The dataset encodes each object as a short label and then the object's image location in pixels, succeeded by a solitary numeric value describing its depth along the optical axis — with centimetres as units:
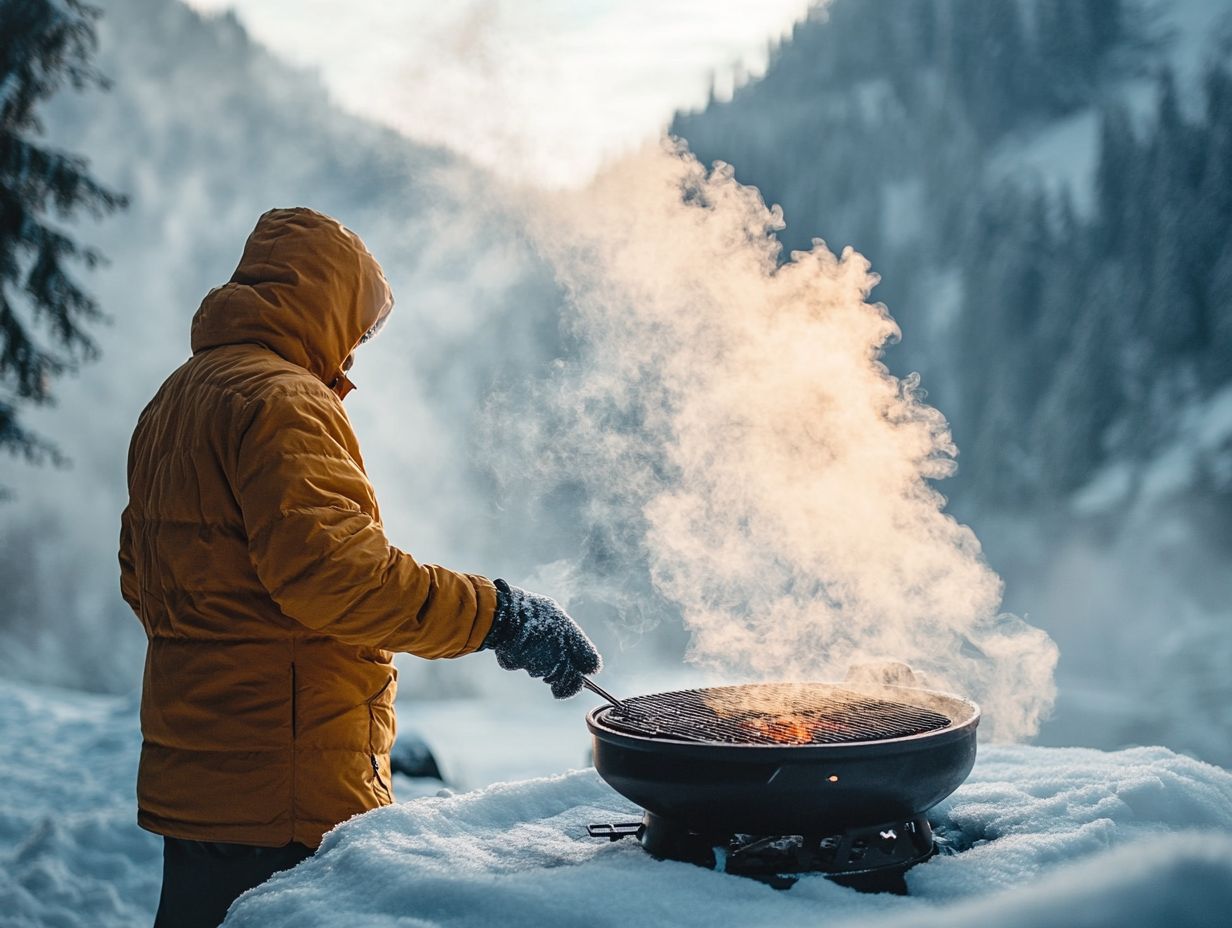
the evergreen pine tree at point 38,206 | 927
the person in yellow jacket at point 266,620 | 179
